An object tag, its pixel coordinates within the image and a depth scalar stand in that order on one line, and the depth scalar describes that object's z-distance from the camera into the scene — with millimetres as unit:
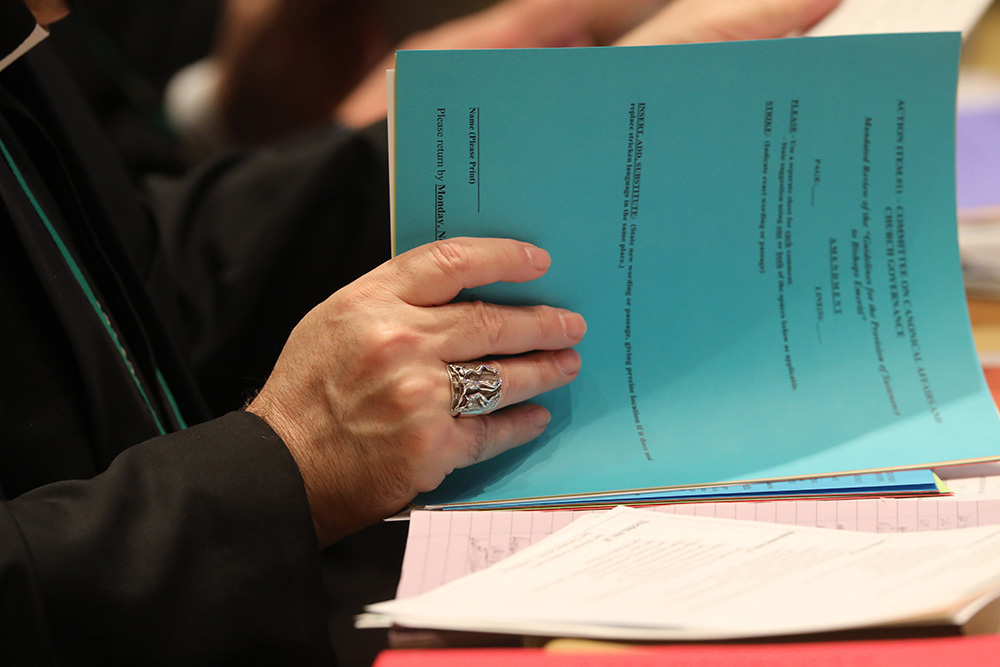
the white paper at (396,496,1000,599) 2092
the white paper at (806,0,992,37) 2237
